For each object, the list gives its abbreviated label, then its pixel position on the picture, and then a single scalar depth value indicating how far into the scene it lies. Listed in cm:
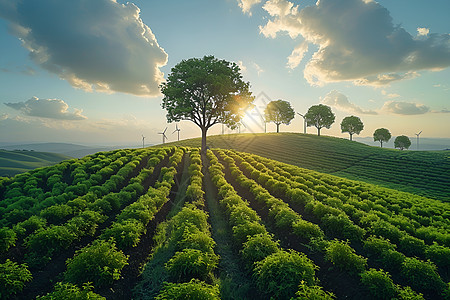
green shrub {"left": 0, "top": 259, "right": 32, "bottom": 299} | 788
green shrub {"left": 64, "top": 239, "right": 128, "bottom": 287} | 847
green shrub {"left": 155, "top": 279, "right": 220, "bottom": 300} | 689
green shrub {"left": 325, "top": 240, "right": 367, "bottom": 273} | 958
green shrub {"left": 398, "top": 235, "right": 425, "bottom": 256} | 1202
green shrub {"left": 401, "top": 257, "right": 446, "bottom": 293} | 898
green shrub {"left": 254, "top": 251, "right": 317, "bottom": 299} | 805
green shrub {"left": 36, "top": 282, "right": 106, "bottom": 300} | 678
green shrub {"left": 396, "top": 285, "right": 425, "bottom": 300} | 761
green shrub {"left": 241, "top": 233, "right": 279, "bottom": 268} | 1012
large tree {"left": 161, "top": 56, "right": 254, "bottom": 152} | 4038
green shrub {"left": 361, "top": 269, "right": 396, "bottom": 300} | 802
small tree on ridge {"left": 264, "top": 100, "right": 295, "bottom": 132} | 11369
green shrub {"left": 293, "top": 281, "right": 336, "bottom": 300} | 697
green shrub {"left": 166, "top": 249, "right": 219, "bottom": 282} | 879
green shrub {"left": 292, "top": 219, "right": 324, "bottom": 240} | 1255
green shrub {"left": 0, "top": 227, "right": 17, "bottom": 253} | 1063
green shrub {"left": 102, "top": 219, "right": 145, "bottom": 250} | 1117
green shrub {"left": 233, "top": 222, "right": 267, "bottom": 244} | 1207
